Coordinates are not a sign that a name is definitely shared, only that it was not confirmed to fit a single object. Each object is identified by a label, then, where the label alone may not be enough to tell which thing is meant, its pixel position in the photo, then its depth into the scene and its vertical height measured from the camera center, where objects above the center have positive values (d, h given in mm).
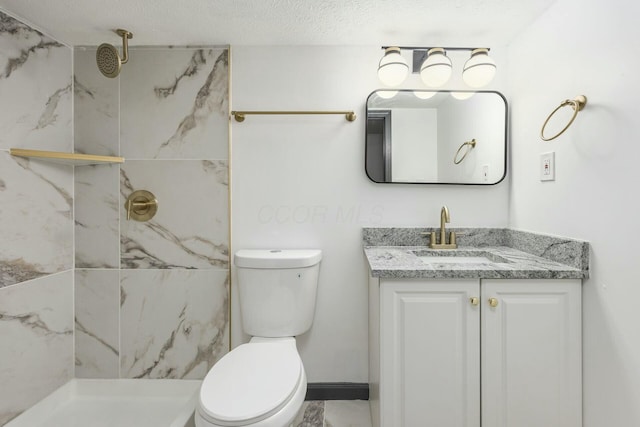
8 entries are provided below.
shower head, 1406 +687
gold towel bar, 1608 +508
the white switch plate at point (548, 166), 1308 +189
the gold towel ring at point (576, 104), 1124 +391
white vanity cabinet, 1156 -539
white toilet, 977 -596
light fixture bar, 1608 +846
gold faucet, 1595 -137
